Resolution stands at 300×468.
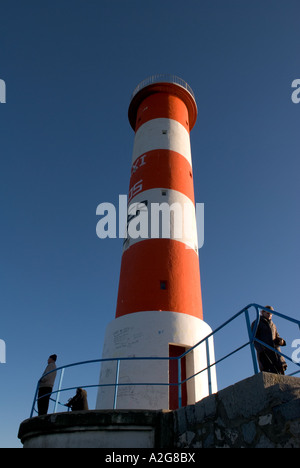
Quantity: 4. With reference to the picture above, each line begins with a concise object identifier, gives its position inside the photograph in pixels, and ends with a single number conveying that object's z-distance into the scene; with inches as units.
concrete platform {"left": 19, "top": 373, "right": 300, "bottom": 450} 149.6
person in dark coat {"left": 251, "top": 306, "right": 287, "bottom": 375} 206.2
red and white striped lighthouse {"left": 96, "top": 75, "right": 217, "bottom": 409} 349.7
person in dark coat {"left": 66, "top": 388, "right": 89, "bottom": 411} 280.5
